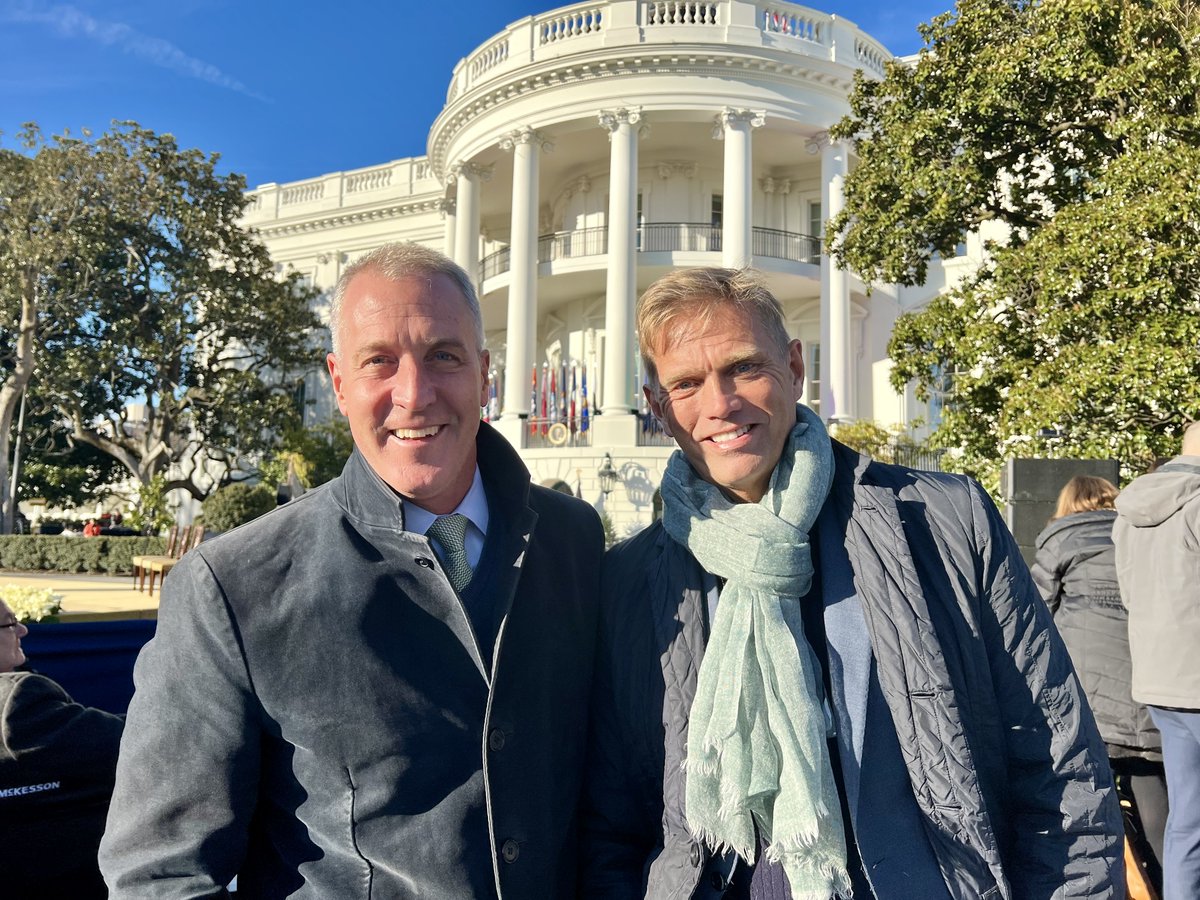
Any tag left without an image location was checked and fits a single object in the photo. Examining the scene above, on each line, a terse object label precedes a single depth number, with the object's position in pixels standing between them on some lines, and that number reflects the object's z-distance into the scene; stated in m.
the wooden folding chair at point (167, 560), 15.01
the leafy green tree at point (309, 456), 25.48
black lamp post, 19.94
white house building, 20.66
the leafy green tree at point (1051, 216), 8.74
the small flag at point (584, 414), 21.23
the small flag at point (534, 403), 21.94
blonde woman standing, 3.94
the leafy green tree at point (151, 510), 23.84
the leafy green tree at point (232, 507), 17.86
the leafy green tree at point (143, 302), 24.38
